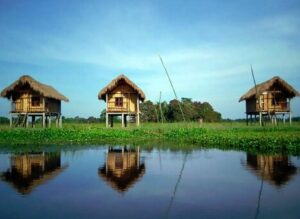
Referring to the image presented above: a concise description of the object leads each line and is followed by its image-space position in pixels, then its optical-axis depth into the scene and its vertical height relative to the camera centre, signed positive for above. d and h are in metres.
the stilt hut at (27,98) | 27.47 +2.27
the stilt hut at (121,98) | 29.41 +2.26
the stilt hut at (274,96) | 29.55 +2.42
